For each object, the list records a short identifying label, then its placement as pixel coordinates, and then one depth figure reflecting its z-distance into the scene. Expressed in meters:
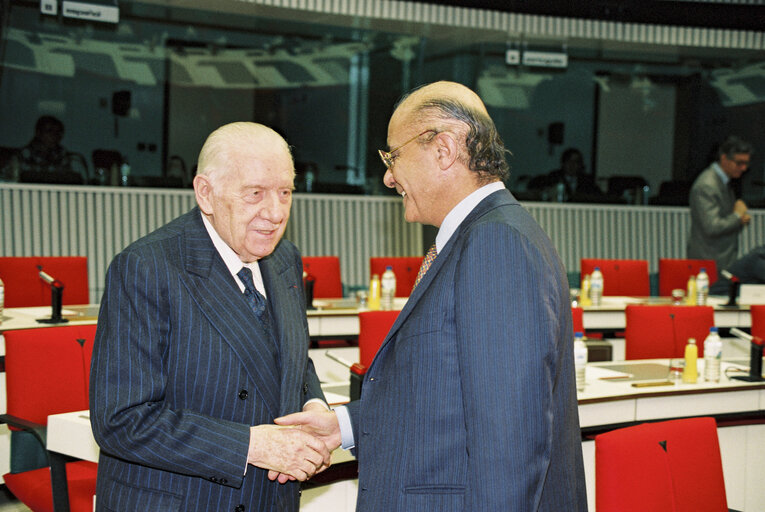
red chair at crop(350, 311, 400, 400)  3.93
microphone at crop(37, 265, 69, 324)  4.30
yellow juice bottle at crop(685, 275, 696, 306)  6.20
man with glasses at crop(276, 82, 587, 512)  1.36
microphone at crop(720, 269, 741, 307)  6.14
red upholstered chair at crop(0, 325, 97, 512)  2.85
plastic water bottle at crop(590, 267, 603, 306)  5.95
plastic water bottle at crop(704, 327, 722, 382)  3.74
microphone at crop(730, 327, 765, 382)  3.78
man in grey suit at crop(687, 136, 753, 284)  7.30
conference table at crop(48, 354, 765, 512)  3.25
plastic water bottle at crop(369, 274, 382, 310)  5.54
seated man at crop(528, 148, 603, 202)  10.19
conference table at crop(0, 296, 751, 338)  4.52
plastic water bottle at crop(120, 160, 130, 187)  8.68
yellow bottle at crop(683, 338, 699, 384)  3.63
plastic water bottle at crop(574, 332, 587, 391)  3.41
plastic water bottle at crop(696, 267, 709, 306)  6.12
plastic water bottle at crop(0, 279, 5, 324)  4.32
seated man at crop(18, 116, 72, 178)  8.38
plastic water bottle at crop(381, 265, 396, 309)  5.53
